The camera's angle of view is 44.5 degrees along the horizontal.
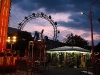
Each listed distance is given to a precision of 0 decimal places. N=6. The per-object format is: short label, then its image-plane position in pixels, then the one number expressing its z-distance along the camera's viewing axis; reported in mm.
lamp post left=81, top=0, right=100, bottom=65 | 14015
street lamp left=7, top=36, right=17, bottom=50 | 11927
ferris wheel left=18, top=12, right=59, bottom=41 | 24834
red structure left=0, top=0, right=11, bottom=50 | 12170
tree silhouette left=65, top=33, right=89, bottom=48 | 39144
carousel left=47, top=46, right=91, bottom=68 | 18303
